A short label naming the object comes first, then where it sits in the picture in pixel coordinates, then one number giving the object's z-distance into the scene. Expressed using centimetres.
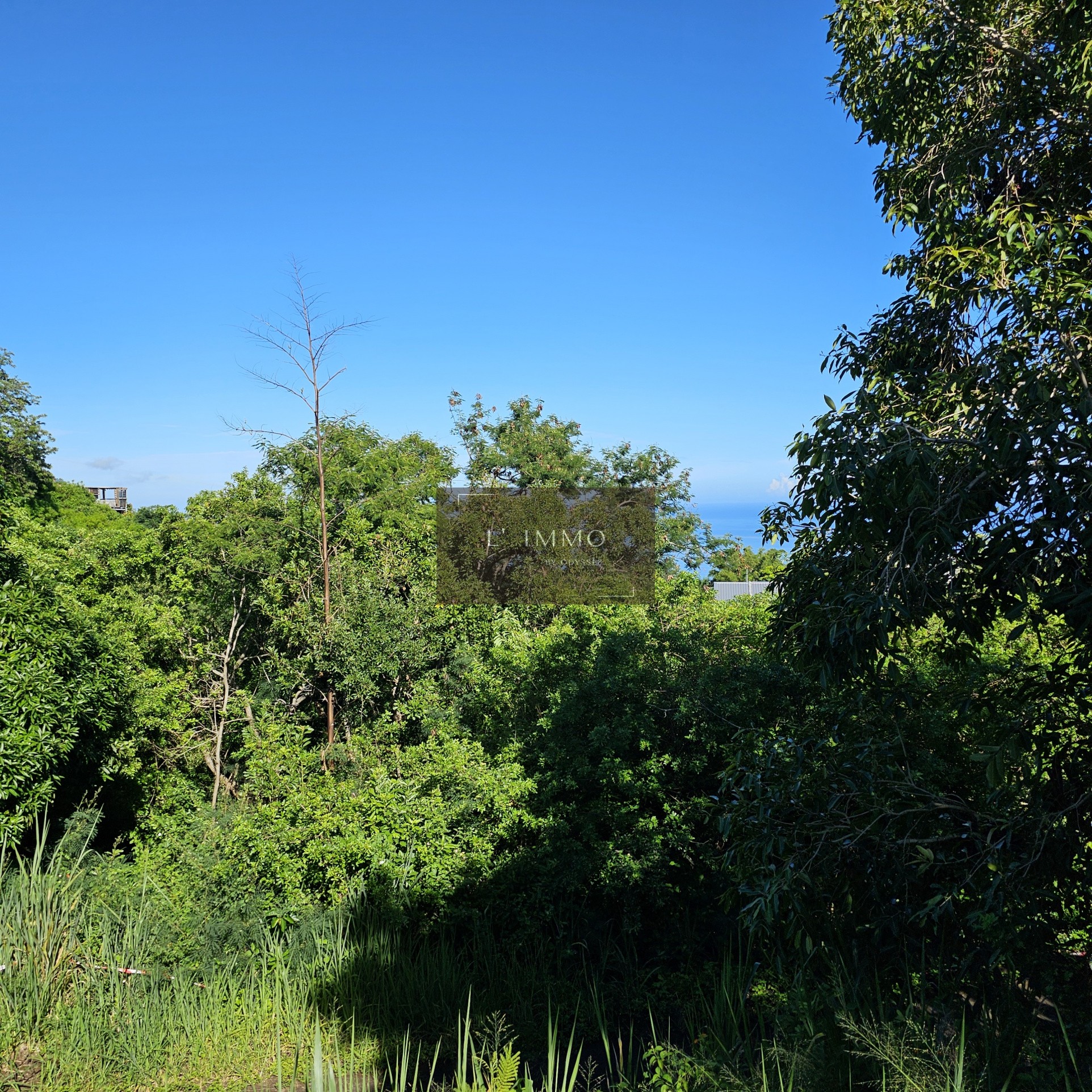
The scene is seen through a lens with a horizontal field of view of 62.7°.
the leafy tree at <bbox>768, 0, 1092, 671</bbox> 332
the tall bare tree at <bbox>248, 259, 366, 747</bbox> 977
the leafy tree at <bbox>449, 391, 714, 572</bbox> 2066
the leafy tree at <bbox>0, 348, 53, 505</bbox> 2198
